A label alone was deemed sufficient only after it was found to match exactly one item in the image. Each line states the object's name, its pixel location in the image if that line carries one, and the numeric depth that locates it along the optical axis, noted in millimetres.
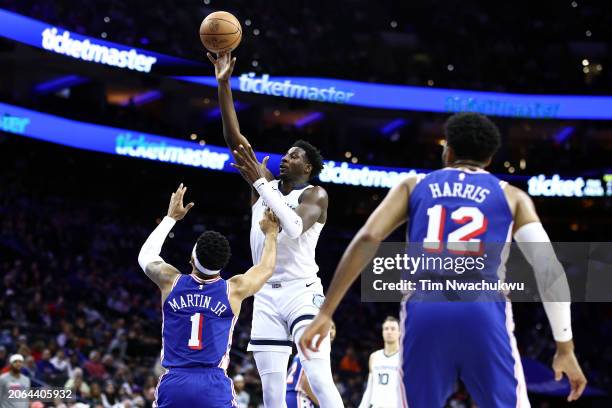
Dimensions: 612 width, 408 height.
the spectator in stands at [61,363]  16250
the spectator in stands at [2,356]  15539
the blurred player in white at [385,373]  9969
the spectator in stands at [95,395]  14906
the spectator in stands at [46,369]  15477
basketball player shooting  6707
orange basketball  7529
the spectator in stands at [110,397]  15087
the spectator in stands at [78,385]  14758
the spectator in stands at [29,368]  14820
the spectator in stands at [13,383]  12219
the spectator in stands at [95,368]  16766
